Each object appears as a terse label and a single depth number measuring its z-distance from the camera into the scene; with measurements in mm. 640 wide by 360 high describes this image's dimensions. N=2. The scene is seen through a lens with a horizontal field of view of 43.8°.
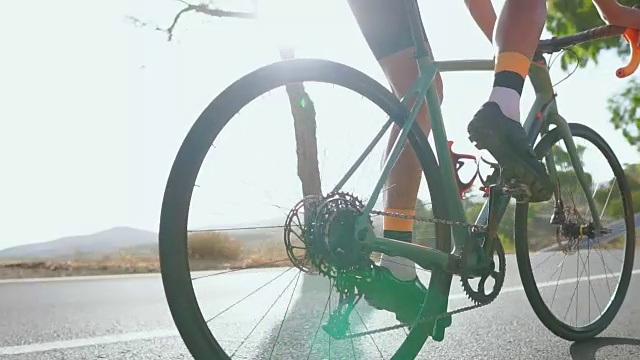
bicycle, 1716
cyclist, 2238
